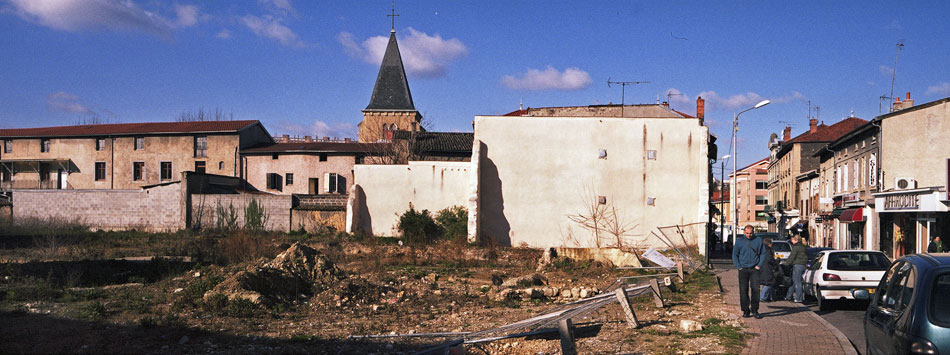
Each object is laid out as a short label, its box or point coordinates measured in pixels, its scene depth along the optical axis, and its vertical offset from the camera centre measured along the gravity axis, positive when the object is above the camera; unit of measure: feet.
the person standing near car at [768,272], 48.02 -6.16
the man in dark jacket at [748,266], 41.09 -4.95
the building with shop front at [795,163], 182.19 +5.69
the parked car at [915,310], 18.26 -3.54
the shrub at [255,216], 120.37 -6.72
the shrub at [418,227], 104.32 -7.26
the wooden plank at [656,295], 43.34 -7.13
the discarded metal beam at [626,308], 36.50 -6.68
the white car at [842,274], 46.21 -6.00
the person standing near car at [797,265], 52.11 -6.10
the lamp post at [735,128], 108.29 +8.54
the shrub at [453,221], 104.17 -6.24
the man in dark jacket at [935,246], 70.15 -6.18
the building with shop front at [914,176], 88.17 +1.23
